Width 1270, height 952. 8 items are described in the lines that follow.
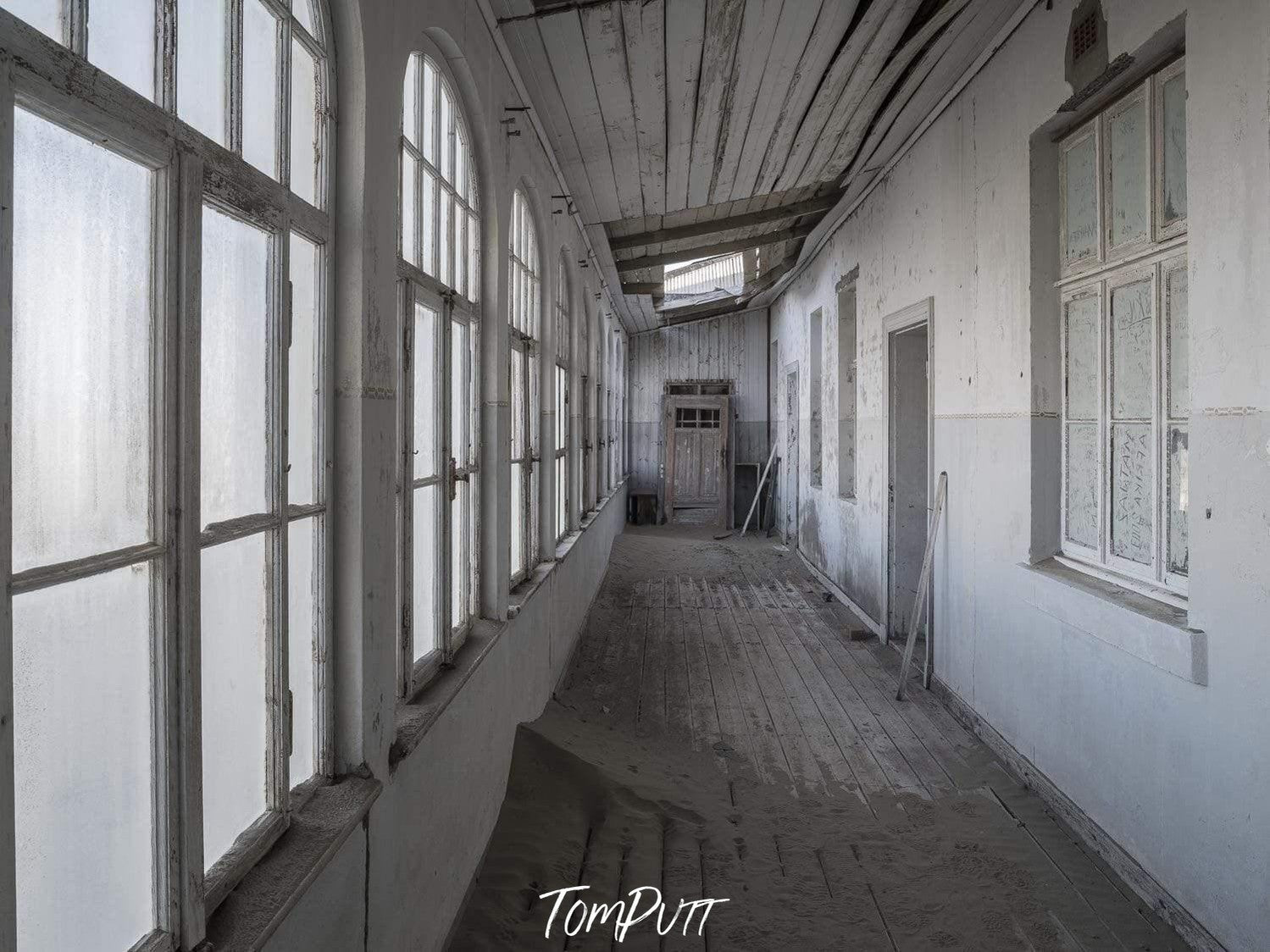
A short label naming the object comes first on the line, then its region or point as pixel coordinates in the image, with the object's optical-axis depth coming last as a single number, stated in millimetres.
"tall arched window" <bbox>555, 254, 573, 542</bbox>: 5555
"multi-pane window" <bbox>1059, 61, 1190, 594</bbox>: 2725
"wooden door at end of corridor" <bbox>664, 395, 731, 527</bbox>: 13102
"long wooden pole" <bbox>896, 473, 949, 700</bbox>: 4648
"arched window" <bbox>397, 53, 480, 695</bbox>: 2275
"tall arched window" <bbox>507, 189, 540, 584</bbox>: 3947
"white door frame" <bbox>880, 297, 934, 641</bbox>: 4887
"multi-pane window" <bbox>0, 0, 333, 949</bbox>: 916
